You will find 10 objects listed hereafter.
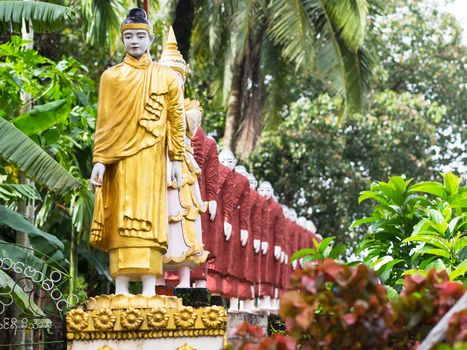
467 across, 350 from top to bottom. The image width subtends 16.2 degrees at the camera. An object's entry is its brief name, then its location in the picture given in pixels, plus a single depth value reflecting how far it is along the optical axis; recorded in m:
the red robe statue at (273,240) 21.42
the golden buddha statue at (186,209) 12.63
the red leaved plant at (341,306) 5.19
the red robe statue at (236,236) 17.14
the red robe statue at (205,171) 14.30
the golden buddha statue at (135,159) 10.31
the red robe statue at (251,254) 18.38
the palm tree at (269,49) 26.48
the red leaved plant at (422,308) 5.41
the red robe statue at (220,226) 16.09
